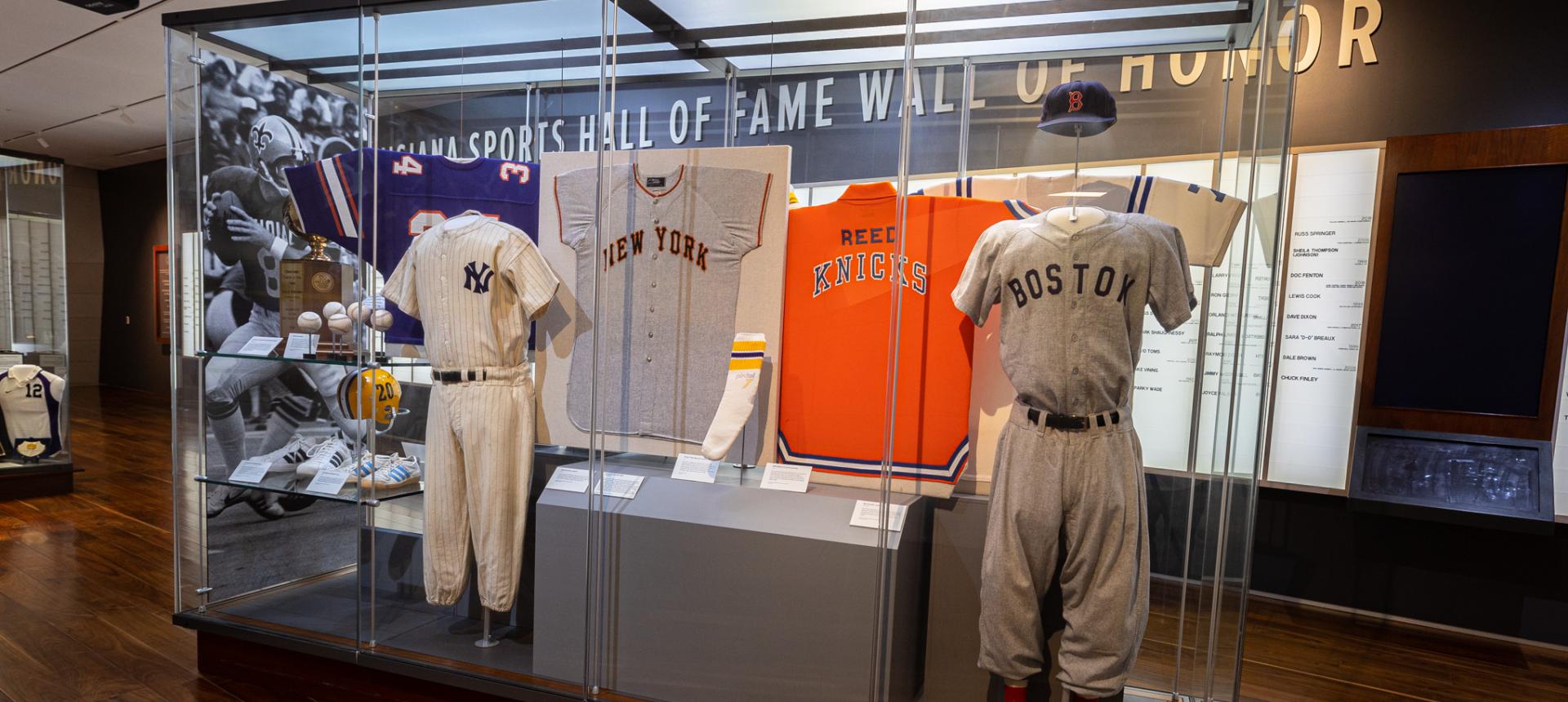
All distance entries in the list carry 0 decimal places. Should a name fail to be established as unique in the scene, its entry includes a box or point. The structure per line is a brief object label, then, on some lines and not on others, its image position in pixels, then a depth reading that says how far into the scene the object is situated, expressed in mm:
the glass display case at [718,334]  1991
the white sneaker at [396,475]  2652
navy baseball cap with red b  2049
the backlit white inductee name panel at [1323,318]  3434
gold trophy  2746
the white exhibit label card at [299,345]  2736
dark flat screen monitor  3135
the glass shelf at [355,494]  2645
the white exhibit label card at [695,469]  2404
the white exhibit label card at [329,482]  2707
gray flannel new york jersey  2438
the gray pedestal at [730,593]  2145
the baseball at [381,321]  2596
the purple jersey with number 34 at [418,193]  2617
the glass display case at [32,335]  5020
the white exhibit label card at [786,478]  2318
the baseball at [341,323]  2629
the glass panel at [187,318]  2766
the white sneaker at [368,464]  2633
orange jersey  2217
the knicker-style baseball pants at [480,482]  2486
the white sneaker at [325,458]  2768
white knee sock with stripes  2299
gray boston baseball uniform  1860
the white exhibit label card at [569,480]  2488
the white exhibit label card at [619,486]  2436
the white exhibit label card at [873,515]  2129
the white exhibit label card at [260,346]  2771
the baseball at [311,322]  2723
